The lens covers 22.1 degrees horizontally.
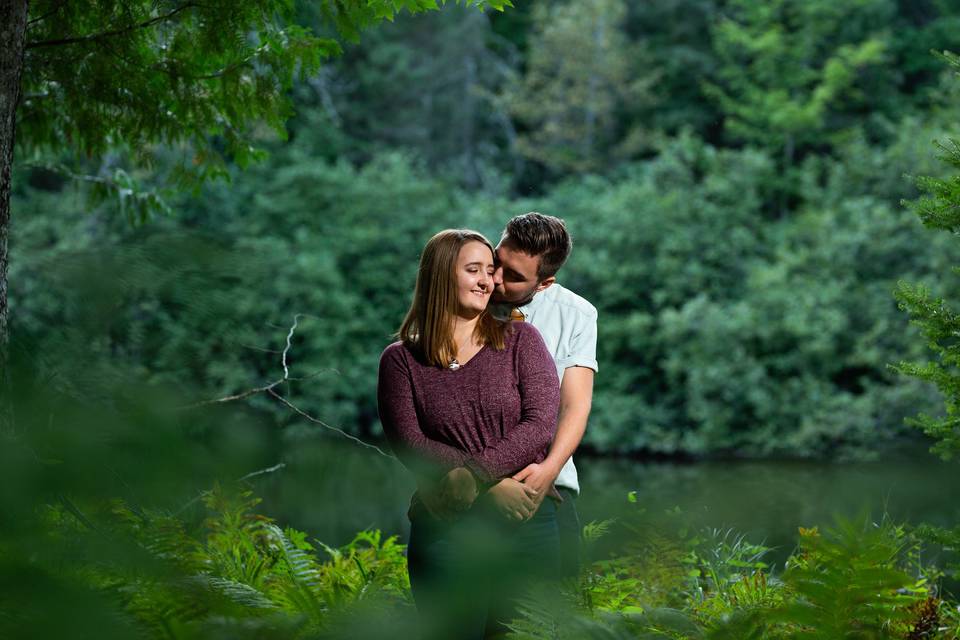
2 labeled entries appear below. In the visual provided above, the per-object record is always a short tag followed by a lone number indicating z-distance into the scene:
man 6.33
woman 6.06
